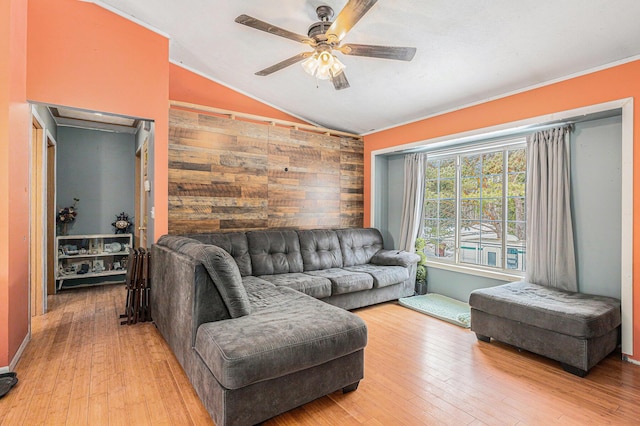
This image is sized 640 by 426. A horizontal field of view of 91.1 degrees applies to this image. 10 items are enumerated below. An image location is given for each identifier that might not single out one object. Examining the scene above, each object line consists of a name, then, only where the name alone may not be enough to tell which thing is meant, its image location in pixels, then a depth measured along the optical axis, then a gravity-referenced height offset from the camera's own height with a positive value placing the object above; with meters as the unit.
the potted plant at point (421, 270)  4.64 -0.85
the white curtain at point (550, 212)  3.20 +0.01
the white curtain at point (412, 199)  4.80 +0.22
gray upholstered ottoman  2.44 -0.92
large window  3.84 +0.09
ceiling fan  2.14 +1.26
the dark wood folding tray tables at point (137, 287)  3.49 -0.83
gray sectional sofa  1.73 -0.77
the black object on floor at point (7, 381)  2.10 -1.18
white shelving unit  5.00 -0.71
